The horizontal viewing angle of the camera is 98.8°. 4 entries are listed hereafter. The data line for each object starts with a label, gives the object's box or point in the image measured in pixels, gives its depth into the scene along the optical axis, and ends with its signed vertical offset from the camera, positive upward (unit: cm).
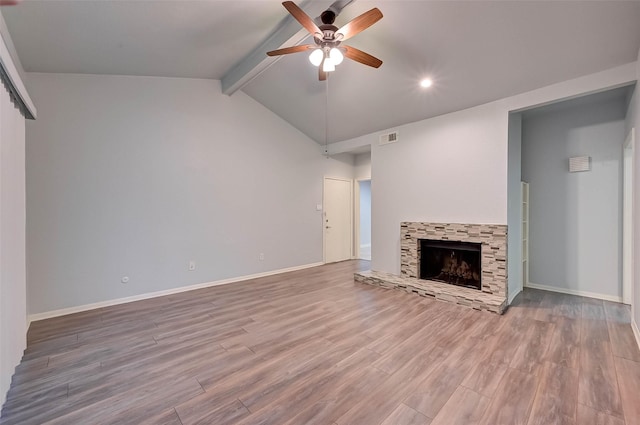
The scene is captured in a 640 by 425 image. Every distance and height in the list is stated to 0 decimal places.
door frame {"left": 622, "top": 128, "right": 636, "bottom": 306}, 373 -18
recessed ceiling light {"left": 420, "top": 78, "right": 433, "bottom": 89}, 375 +178
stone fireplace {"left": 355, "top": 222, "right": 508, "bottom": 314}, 371 -86
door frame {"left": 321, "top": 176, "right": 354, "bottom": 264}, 659 -38
